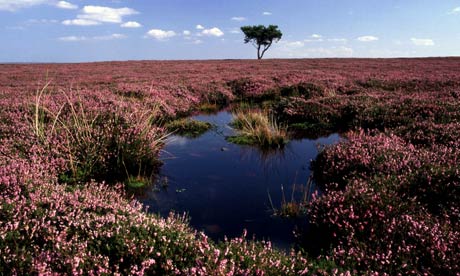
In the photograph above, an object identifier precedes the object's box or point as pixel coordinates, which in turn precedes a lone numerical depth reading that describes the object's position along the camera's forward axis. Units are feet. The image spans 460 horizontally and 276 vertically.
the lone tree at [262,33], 270.87
